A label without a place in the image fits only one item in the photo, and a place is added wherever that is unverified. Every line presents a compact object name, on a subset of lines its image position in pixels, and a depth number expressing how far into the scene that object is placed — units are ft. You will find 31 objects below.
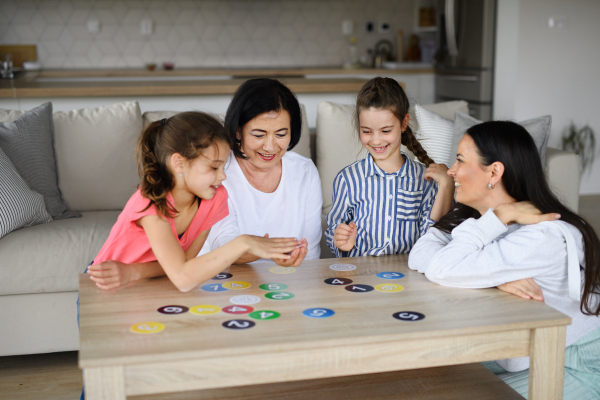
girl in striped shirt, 5.47
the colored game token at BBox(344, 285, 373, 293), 4.15
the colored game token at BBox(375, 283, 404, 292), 4.19
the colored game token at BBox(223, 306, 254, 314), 3.72
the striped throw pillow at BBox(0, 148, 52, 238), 7.20
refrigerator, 15.58
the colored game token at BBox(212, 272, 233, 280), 4.58
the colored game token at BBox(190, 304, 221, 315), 3.72
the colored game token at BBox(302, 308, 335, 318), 3.65
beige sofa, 7.04
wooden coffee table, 3.14
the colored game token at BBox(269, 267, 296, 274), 4.70
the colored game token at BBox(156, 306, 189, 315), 3.73
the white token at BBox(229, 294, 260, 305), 3.92
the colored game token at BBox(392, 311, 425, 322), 3.60
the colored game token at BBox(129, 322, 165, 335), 3.40
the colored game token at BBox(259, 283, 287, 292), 4.25
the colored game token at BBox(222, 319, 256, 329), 3.47
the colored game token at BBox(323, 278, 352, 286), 4.35
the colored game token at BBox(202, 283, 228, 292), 4.22
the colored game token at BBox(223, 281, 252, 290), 4.29
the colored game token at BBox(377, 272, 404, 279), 4.52
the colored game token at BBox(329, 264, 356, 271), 4.76
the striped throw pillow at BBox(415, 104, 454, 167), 9.02
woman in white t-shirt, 5.65
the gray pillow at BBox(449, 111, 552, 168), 8.34
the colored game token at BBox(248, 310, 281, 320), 3.62
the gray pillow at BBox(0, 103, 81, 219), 8.05
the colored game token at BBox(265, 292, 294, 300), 4.00
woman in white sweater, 4.21
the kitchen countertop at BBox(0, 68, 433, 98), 10.19
